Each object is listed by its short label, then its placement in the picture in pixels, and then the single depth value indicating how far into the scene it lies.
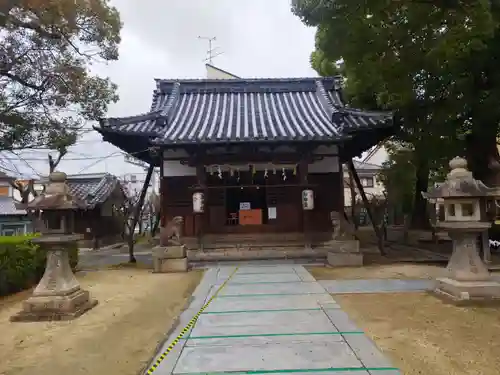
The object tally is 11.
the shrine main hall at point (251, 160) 14.05
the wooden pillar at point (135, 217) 14.98
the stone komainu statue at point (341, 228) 13.16
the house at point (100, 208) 25.58
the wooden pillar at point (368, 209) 14.23
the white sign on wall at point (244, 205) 15.49
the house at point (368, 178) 47.38
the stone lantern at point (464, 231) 7.53
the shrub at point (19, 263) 9.52
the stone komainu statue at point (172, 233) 12.86
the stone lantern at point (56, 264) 7.15
